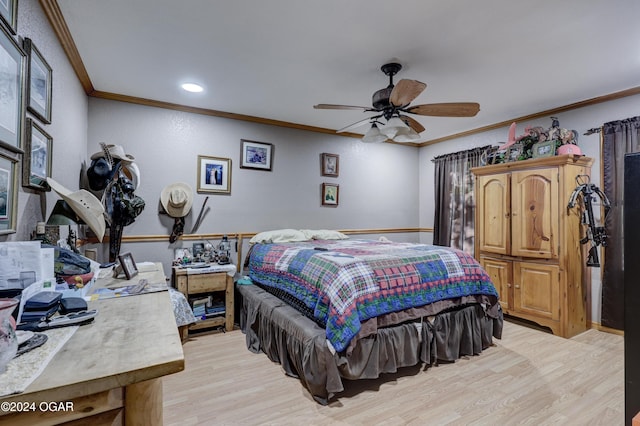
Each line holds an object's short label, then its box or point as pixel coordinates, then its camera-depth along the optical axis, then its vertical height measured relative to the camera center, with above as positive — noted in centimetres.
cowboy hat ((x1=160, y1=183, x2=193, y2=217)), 349 +19
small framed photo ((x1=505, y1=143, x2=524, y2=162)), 366 +80
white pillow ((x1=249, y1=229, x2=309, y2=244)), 366 -23
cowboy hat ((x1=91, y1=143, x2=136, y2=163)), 287 +57
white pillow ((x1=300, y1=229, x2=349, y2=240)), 402 -22
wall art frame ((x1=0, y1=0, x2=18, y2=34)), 129 +86
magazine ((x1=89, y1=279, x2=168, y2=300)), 157 -40
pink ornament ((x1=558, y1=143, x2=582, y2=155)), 326 +75
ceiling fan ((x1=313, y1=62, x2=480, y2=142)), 241 +91
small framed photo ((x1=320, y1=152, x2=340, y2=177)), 460 +80
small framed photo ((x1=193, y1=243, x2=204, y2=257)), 362 -38
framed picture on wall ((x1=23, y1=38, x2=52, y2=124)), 156 +72
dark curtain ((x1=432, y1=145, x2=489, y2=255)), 461 +31
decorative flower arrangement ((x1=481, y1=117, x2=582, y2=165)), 333 +86
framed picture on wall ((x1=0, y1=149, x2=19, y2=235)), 133 +11
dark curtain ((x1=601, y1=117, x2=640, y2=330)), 319 +2
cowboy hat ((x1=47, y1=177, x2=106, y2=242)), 161 +5
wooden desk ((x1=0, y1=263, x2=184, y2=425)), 73 -39
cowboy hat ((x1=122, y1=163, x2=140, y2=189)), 316 +45
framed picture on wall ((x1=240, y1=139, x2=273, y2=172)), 402 +81
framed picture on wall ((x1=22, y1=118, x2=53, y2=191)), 156 +31
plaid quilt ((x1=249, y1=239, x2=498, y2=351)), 216 -48
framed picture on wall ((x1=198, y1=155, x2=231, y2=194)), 376 +52
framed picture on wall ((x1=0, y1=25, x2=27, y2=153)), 130 +55
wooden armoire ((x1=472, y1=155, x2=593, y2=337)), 323 -25
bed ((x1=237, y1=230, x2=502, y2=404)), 213 -74
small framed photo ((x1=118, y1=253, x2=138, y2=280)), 207 -34
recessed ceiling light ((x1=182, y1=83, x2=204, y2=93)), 308 +129
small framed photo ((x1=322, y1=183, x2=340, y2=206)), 461 +36
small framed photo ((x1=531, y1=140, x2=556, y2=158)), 336 +78
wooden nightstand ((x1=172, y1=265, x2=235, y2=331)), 320 -71
